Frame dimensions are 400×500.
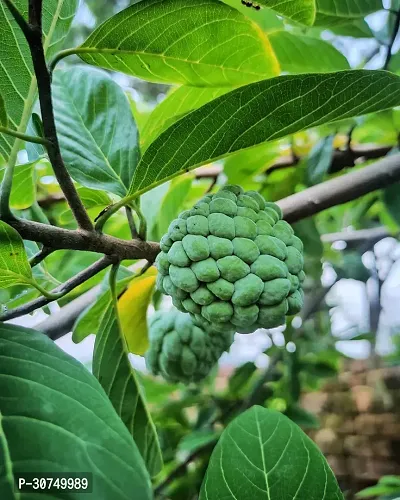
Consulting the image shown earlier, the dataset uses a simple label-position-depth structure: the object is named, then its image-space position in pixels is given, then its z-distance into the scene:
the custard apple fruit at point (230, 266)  0.16
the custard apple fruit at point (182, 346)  0.29
